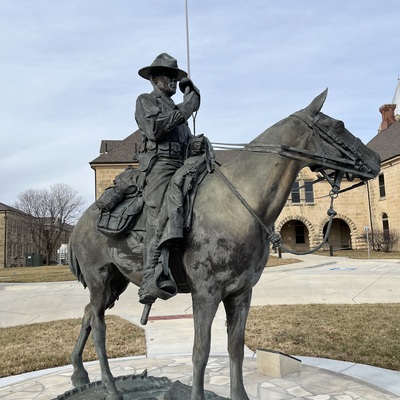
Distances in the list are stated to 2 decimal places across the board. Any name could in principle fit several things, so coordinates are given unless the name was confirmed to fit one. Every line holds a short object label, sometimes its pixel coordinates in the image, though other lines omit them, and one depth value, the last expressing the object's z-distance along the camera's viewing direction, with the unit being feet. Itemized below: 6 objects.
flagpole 14.57
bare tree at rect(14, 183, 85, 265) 155.12
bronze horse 10.41
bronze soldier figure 10.97
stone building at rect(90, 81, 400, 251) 108.18
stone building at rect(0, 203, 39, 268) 170.81
